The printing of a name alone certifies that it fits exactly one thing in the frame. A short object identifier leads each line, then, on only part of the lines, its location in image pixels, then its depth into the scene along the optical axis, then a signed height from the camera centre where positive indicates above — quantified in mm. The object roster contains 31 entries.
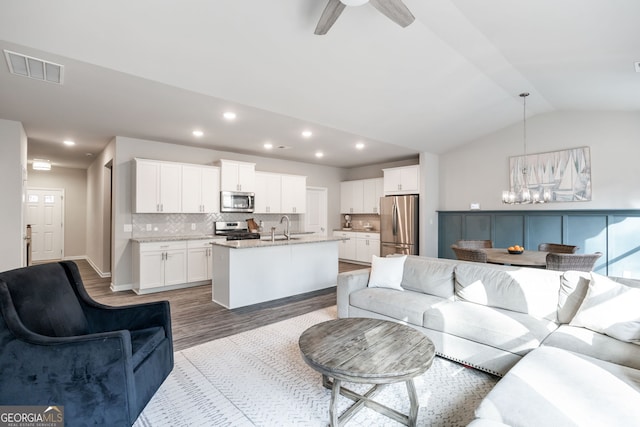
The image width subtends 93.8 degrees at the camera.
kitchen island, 4176 -816
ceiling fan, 2164 +1547
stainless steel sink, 4955 -396
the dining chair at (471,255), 3646 -493
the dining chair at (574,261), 3219 -509
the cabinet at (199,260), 5469 -825
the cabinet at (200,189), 5664 +530
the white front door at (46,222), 8297 -150
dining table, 3491 -536
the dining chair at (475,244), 4703 -468
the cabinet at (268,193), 6762 +529
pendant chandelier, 5961 +877
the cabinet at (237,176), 6070 +834
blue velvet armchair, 1546 -804
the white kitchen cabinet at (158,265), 4965 -829
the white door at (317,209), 8422 +188
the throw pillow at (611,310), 2027 -681
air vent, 2689 +1418
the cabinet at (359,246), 7660 -816
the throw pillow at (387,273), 3411 -664
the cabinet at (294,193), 7195 +545
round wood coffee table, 1621 -837
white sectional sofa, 1379 -853
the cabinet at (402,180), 6973 +849
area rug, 1918 -1296
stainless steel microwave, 6102 +305
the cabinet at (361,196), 8031 +548
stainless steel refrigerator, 6780 -222
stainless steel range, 6039 -313
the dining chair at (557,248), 4100 -490
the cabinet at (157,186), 5164 +529
